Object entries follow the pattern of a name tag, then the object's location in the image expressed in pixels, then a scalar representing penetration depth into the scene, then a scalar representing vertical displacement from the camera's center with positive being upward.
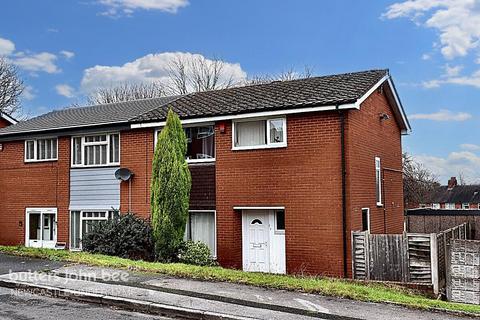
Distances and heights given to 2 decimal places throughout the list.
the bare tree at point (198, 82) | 45.12 +10.19
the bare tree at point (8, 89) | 46.50 +10.10
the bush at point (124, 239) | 15.15 -1.22
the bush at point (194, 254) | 14.68 -1.64
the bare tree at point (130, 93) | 47.15 +9.69
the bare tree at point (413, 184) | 41.16 +0.81
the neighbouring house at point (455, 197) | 68.56 -0.48
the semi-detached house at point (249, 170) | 14.16 +0.86
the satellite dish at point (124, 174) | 17.27 +0.81
